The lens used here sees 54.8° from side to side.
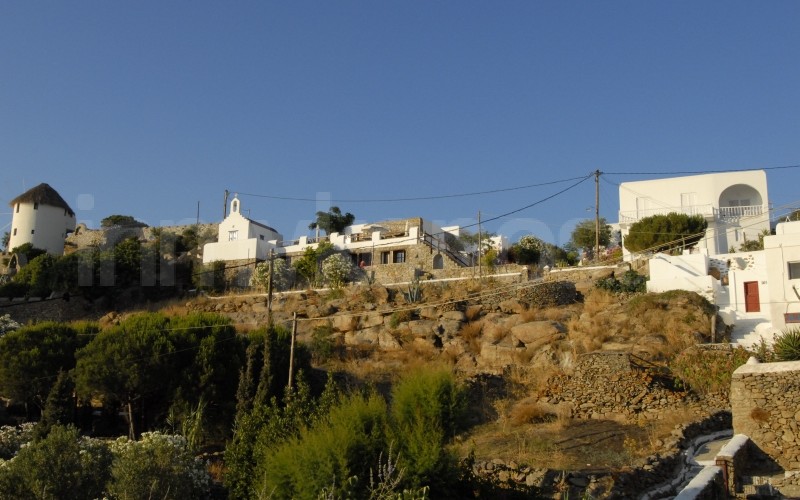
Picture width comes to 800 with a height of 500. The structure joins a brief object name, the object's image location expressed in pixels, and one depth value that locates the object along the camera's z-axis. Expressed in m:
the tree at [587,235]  45.72
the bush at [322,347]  31.05
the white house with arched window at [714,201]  38.47
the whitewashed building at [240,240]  48.69
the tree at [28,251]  56.63
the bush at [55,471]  13.39
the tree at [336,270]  41.47
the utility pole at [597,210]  38.35
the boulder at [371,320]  33.88
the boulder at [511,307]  32.75
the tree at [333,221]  53.84
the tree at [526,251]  45.97
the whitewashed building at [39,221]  59.31
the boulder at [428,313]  33.59
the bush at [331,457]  10.65
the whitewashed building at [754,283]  27.50
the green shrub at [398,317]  33.22
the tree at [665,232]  35.91
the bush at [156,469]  13.15
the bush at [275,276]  43.84
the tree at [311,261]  44.53
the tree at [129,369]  25.05
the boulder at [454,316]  32.66
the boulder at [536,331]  29.14
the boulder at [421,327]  32.13
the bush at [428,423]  11.36
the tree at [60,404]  22.44
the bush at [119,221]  67.39
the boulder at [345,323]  33.94
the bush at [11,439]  18.58
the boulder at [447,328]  31.72
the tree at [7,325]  37.50
